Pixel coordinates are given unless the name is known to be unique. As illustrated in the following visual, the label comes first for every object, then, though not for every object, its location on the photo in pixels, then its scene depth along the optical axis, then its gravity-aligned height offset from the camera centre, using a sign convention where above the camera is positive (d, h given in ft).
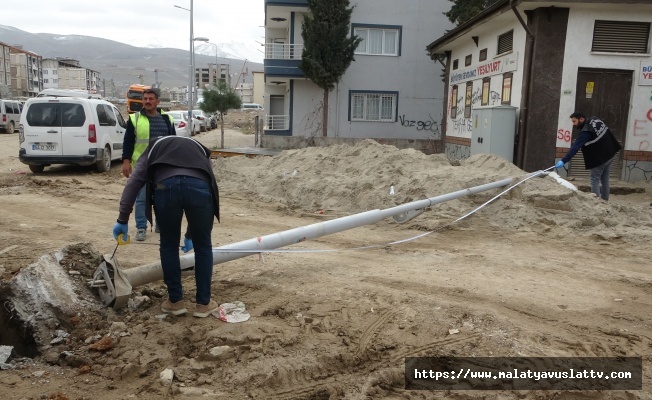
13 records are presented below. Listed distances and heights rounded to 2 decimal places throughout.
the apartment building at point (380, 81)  87.71 +4.90
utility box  45.44 -1.13
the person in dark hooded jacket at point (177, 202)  13.91 -2.41
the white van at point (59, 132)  43.86 -2.32
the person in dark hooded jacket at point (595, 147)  30.48 -1.44
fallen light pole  14.96 -4.41
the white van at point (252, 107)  247.44 +0.79
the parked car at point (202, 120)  127.58 -3.09
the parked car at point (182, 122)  81.51 -2.48
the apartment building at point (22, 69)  314.55 +17.87
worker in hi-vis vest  22.20 -0.97
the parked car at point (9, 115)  101.65 -2.68
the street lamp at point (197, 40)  95.60 +11.52
